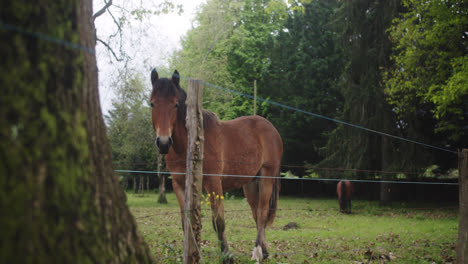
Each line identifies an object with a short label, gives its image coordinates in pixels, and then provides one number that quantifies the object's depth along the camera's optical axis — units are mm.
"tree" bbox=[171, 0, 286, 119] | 19266
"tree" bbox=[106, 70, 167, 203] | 17438
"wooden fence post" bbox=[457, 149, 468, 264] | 4211
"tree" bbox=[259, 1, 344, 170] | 21078
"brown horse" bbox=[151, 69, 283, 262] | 4066
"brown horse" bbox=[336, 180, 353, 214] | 13742
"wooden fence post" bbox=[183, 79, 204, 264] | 3428
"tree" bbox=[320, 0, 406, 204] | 16594
